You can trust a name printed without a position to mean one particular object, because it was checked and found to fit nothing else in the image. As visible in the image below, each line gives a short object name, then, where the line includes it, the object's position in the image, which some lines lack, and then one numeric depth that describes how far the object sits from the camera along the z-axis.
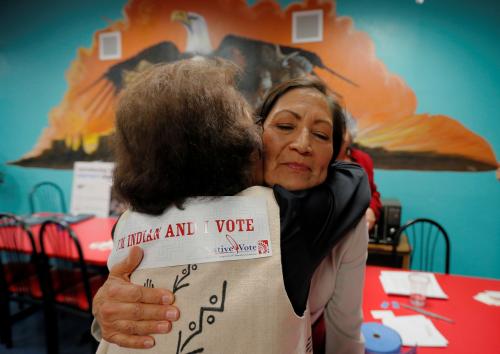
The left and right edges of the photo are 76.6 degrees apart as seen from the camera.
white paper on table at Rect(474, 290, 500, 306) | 1.63
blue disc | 1.02
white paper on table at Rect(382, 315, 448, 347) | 1.28
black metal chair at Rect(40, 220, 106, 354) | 2.43
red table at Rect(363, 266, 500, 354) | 1.29
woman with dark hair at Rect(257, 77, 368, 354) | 0.91
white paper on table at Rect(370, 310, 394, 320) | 1.49
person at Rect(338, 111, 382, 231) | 2.60
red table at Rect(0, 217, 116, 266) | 2.52
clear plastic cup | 1.62
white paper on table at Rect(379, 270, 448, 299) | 1.72
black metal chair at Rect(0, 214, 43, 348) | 2.70
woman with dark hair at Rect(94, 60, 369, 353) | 0.62
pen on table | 1.47
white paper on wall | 4.33
